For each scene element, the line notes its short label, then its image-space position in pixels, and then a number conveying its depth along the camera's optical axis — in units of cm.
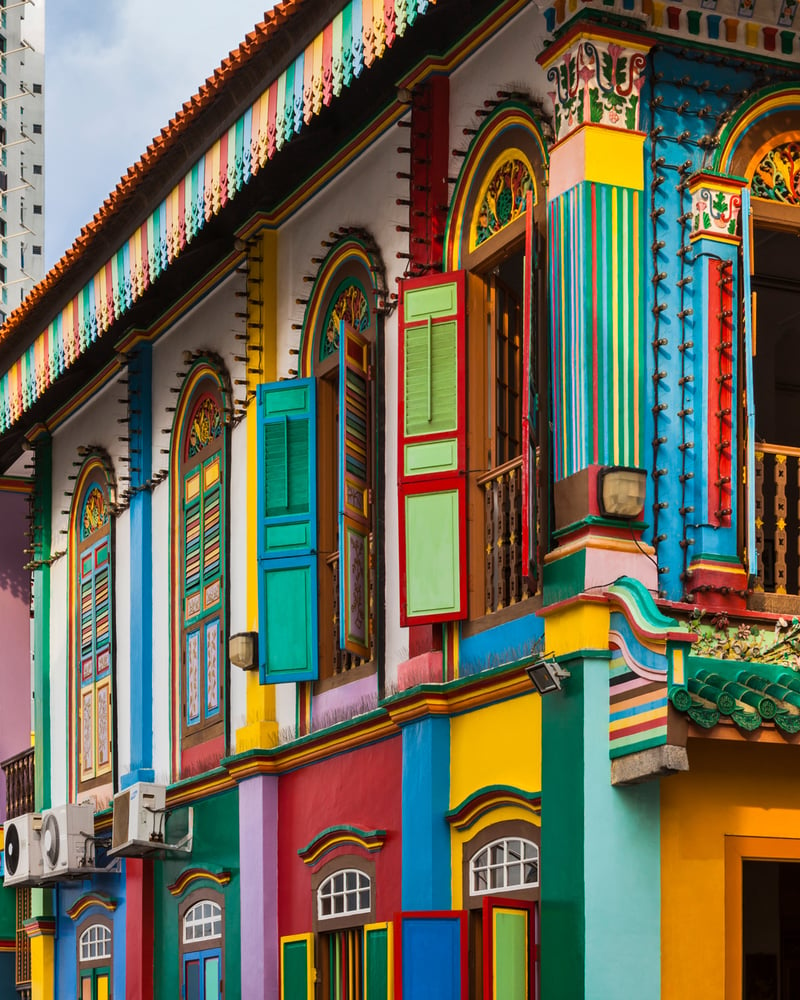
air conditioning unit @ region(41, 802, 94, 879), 1659
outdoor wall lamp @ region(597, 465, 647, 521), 1013
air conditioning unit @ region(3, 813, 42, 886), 1734
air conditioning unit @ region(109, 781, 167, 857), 1523
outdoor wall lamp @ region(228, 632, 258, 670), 1393
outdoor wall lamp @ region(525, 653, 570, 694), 1005
